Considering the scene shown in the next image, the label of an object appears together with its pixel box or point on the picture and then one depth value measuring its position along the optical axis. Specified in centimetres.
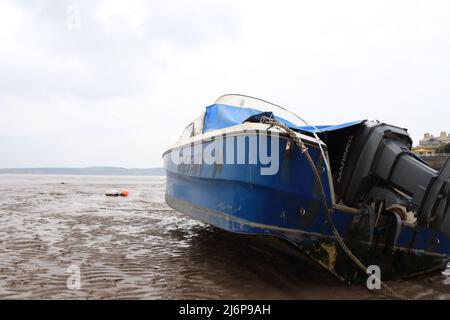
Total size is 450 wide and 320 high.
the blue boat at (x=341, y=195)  353
